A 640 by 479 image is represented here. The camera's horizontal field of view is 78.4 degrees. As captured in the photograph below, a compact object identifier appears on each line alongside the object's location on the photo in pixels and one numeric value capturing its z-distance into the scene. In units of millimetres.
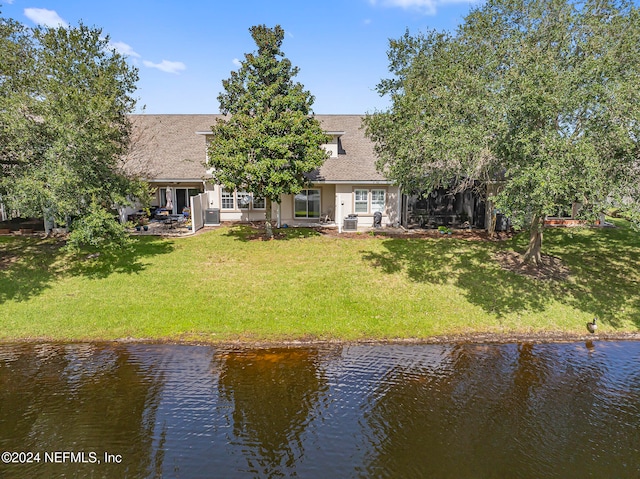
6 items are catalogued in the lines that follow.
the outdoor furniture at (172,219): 23859
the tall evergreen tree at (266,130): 18719
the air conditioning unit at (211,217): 24062
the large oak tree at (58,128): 14109
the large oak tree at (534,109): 11531
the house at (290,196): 23891
